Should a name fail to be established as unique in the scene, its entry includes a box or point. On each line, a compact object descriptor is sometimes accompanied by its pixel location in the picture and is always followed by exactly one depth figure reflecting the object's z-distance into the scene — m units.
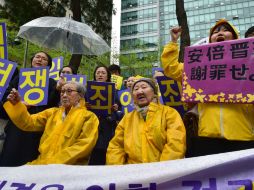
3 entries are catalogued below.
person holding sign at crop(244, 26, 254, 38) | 3.29
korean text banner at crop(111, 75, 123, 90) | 5.77
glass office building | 52.96
